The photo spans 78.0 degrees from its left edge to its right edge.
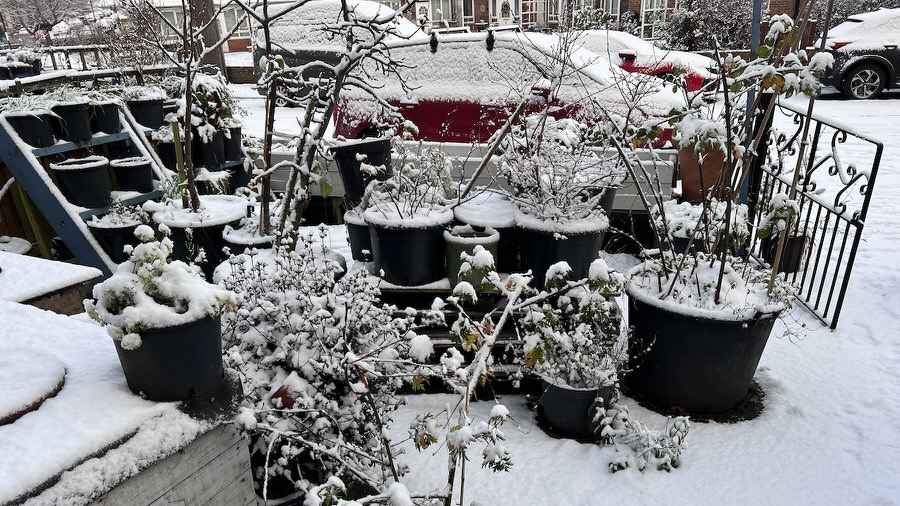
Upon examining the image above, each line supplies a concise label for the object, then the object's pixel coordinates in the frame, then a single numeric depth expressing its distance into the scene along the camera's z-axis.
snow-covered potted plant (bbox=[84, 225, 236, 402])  1.45
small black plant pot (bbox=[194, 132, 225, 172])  5.83
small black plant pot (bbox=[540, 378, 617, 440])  2.93
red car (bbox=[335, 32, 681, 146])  5.41
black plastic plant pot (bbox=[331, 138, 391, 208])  3.99
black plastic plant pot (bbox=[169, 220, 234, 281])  4.23
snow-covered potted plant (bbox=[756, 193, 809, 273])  2.98
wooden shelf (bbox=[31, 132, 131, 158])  4.65
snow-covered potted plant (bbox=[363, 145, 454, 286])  3.25
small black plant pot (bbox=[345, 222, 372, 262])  3.85
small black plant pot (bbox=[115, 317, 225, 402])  1.47
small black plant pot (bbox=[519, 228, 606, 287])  3.23
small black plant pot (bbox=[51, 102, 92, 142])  4.75
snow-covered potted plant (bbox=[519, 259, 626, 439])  2.78
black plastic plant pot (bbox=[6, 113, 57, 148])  4.55
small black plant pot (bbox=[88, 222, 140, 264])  4.49
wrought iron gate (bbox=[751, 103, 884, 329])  3.62
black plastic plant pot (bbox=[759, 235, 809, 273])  4.41
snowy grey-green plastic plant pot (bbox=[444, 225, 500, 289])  3.22
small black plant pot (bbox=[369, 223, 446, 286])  3.26
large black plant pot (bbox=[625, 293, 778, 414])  2.95
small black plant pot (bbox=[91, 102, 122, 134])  5.18
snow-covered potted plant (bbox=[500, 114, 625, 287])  3.25
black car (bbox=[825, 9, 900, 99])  11.38
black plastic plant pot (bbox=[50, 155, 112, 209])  4.57
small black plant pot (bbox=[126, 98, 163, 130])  5.88
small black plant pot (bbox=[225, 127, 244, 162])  6.22
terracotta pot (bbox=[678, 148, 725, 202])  5.34
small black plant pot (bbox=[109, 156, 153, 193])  5.07
